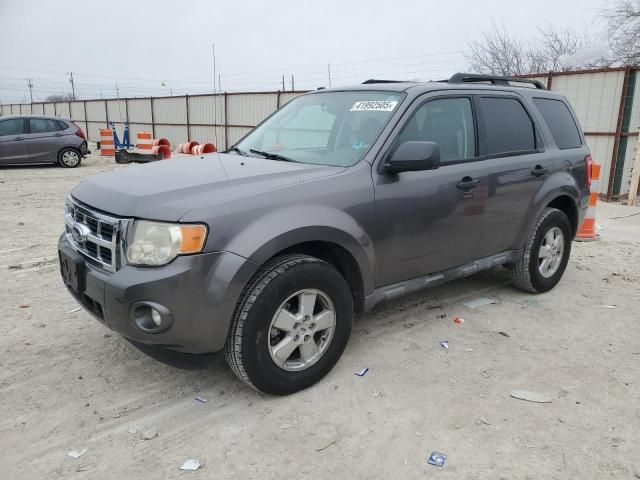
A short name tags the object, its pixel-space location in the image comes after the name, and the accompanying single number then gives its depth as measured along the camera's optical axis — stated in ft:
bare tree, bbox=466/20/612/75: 90.79
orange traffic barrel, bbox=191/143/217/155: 50.98
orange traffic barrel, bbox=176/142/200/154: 58.65
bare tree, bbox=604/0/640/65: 66.39
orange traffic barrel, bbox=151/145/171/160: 54.44
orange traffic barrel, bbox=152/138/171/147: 57.56
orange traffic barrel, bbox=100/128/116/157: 65.10
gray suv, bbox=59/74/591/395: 8.77
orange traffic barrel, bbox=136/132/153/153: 55.26
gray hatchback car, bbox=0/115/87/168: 46.85
